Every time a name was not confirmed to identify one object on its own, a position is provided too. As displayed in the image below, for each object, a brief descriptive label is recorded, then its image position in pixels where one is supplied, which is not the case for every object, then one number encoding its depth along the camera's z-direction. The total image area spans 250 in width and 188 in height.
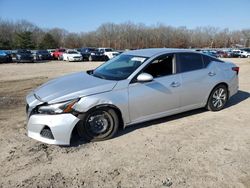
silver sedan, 3.06
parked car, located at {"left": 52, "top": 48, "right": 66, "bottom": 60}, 28.79
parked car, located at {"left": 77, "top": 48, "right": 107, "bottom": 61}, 26.22
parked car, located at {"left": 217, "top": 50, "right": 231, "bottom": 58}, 36.72
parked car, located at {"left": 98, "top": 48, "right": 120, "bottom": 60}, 27.03
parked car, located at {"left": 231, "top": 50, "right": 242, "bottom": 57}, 36.68
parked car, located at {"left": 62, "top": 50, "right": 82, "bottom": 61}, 25.89
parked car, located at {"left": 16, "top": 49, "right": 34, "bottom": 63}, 23.76
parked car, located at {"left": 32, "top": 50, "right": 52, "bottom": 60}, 27.21
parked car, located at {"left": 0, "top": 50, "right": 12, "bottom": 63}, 22.64
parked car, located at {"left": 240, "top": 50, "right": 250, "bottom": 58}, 35.88
